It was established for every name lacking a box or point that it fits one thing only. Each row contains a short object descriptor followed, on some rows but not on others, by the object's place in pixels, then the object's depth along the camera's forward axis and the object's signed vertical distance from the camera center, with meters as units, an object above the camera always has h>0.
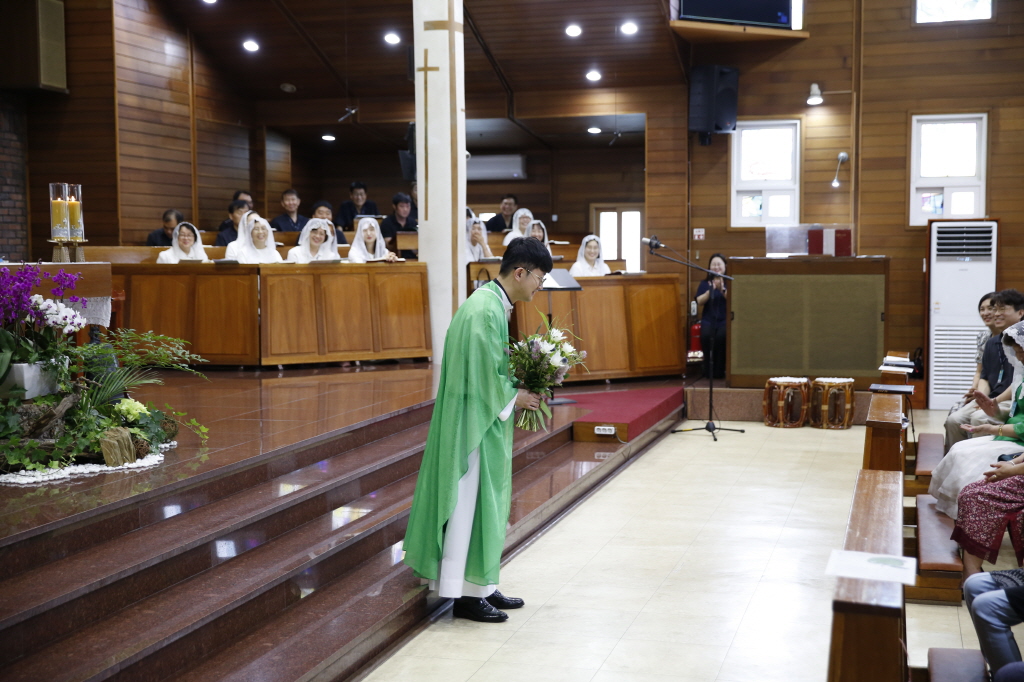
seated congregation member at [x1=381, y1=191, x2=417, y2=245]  11.05 +0.84
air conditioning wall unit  15.98 +2.03
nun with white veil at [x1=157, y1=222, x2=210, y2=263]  8.73 +0.40
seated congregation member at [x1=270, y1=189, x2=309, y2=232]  10.87 +0.84
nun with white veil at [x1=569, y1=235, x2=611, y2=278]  9.76 +0.32
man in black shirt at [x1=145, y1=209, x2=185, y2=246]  10.00 +0.64
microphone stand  7.96 -0.96
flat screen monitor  10.80 +3.05
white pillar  8.79 +1.29
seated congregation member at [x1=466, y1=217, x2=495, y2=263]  10.18 +0.55
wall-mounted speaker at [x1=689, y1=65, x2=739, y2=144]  11.12 +2.17
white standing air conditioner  9.91 -0.04
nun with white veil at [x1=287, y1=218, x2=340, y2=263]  8.91 +0.44
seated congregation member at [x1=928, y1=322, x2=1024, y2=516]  4.12 -0.69
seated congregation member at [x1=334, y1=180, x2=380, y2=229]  11.88 +1.04
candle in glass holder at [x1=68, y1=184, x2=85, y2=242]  5.45 +0.45
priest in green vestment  3.72 -0.56
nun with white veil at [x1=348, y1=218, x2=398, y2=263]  8.95 +0.44
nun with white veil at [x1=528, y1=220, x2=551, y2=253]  10.41 +0.66
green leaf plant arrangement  4.11 -0.42
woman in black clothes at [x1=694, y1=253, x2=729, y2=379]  9.75 -0.14
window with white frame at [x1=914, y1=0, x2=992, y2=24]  10.62 +3.02
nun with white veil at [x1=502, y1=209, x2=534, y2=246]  11.19 +0.80
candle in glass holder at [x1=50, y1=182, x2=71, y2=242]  5.41 +0.43
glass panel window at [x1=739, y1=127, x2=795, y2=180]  11.47 +1.59
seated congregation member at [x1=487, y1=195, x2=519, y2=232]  12.09 +0.91
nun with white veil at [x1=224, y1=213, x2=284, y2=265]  8.63 +0.43
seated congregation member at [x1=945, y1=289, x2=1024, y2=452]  5.40 -0.44
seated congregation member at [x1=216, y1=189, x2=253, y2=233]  10.52 +0.97
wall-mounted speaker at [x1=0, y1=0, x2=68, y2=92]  10.56 +2.66
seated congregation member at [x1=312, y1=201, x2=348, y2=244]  9.77 +0.81
